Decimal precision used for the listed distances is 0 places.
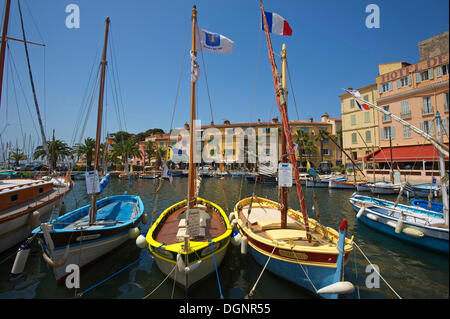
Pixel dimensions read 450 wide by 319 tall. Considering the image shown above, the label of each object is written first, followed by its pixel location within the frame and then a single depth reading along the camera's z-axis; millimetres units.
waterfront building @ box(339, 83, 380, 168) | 38062
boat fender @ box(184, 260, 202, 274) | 6457
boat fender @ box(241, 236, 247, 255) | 8234
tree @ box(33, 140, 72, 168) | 56675
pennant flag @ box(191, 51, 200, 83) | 9398
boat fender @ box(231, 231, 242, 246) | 9016
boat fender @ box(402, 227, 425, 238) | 8484
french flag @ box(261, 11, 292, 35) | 9906
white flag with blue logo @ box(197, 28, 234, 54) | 11445
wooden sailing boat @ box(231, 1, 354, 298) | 6242
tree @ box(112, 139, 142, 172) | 62312
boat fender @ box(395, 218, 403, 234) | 10195
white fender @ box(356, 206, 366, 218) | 13461
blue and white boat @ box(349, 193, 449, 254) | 8887
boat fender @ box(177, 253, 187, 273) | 6418
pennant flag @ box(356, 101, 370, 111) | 11698
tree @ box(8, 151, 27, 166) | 65406
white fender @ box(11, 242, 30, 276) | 7406
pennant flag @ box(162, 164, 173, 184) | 12441
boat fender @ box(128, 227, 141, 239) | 10625
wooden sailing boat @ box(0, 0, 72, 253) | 10008
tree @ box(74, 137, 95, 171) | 57525
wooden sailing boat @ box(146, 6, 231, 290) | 6736
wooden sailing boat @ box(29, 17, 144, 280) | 7684
